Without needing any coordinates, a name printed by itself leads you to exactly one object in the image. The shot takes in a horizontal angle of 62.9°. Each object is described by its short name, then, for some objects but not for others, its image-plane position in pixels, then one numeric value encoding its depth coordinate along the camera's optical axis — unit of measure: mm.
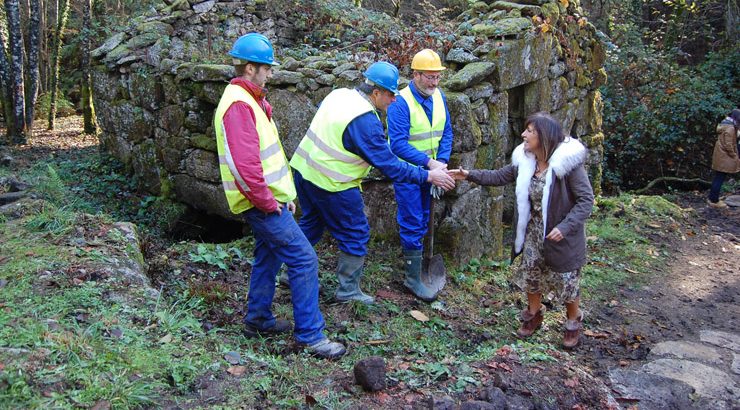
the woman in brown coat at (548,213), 4273
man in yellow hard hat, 5082
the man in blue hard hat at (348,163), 4406
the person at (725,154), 10016
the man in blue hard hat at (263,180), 3688
